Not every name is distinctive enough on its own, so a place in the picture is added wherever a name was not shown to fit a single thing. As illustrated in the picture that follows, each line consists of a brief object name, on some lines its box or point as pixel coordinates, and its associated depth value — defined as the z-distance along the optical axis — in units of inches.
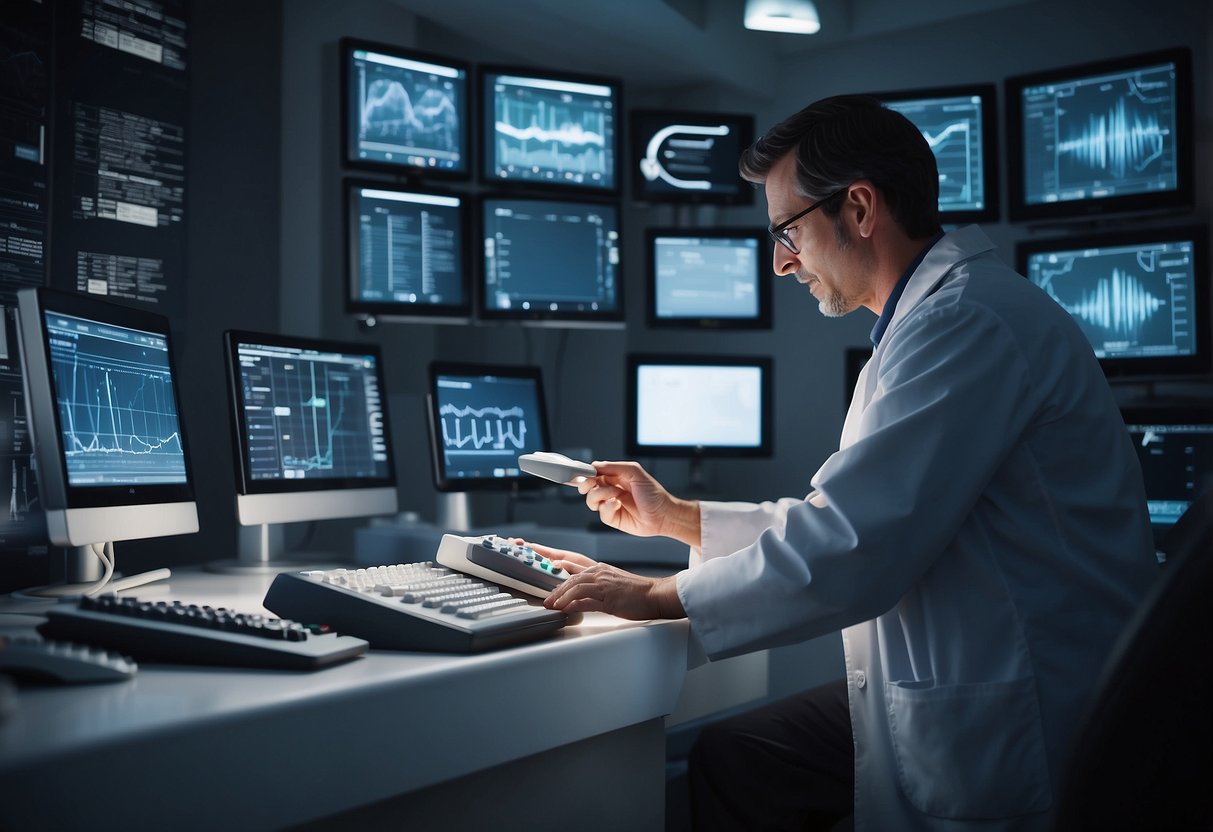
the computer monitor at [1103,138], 90.7
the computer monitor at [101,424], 52.9
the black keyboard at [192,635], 39.1
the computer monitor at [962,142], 101.1
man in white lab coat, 45.1
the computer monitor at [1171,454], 85.8
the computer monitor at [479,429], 88.5
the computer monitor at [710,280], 109.6
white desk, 29.4
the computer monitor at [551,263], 97.3
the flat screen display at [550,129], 98.3
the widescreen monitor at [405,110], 90.9
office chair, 26.5
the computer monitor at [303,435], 71.7
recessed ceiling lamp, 103.2
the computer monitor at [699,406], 108.0
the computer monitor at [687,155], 109.4
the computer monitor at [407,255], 90.3
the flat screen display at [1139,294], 88.8
